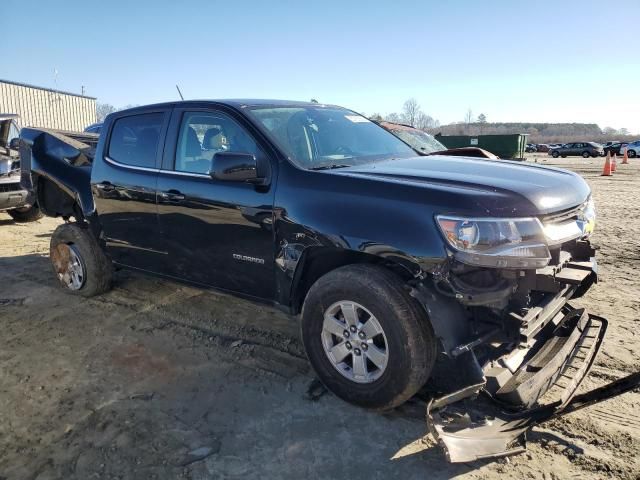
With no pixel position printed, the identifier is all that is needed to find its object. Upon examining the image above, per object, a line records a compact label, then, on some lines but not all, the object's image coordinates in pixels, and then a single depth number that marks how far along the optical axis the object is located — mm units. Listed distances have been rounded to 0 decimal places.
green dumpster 23094
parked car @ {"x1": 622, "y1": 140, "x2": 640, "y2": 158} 41719
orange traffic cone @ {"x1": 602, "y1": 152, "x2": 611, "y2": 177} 19969
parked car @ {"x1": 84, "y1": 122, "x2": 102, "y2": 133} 14302
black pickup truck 2648
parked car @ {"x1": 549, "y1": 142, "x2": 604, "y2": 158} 47875
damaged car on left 8406
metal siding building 27047
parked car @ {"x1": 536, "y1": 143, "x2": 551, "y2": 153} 64131
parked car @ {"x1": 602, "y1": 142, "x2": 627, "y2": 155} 45688
